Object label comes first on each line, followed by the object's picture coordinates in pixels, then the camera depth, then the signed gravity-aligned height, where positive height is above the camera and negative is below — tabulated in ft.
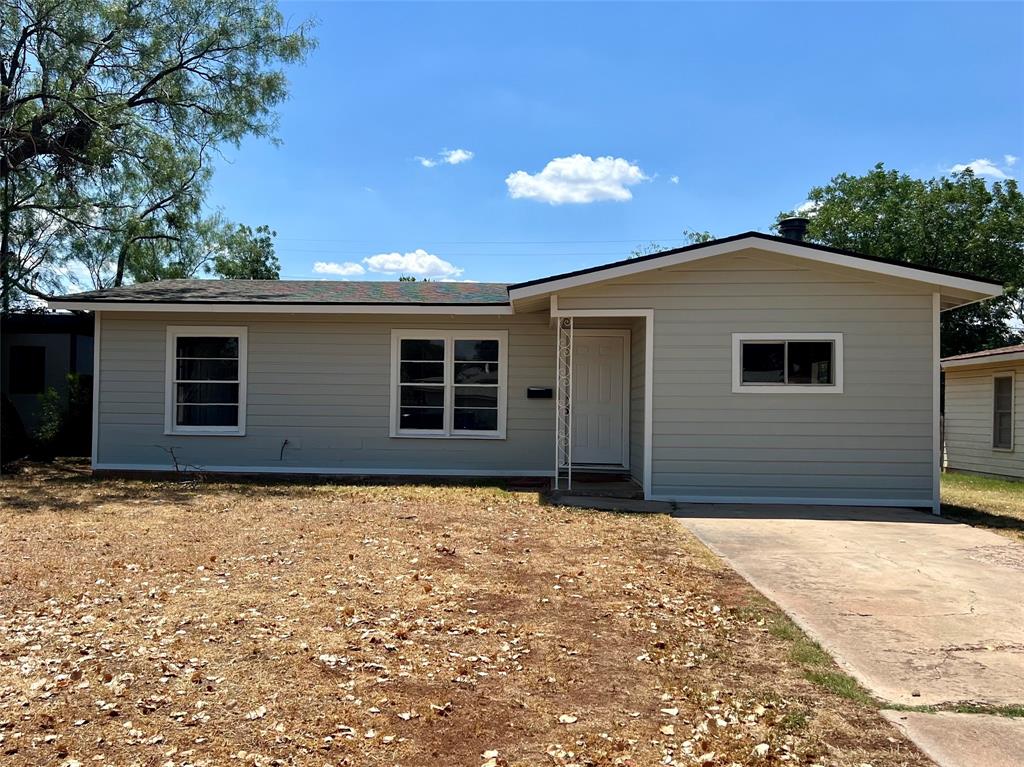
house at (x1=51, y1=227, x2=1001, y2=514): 29.60 +0.97
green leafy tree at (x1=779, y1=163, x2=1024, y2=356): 78.95 +19.11
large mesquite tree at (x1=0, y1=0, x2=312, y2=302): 43.01 +19.44
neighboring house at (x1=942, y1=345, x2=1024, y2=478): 45.57 -0.46
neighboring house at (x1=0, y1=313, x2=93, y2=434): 53.01 +2.08
